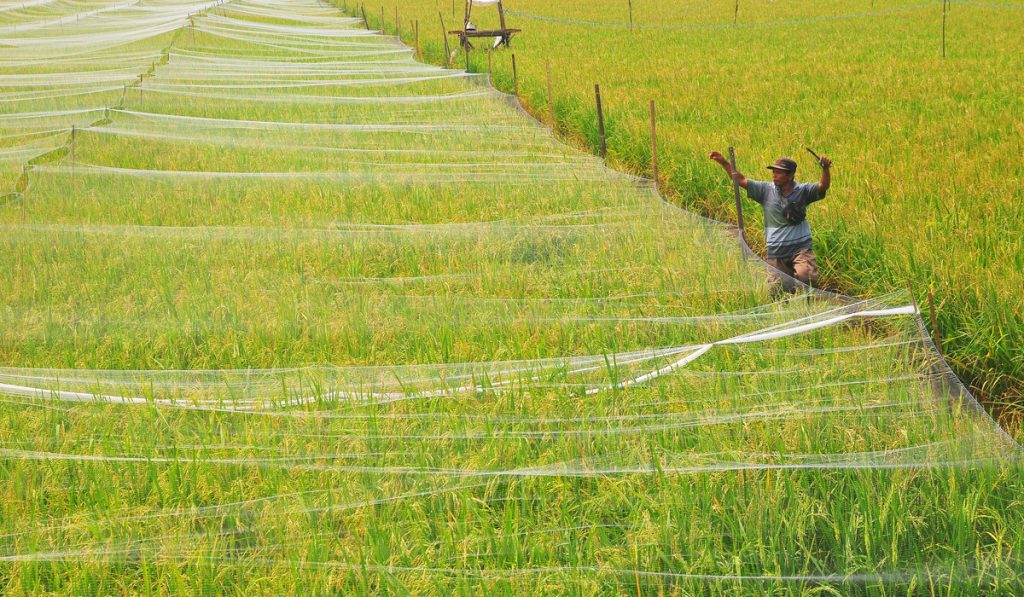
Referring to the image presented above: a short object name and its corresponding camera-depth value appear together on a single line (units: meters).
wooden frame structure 28.14
